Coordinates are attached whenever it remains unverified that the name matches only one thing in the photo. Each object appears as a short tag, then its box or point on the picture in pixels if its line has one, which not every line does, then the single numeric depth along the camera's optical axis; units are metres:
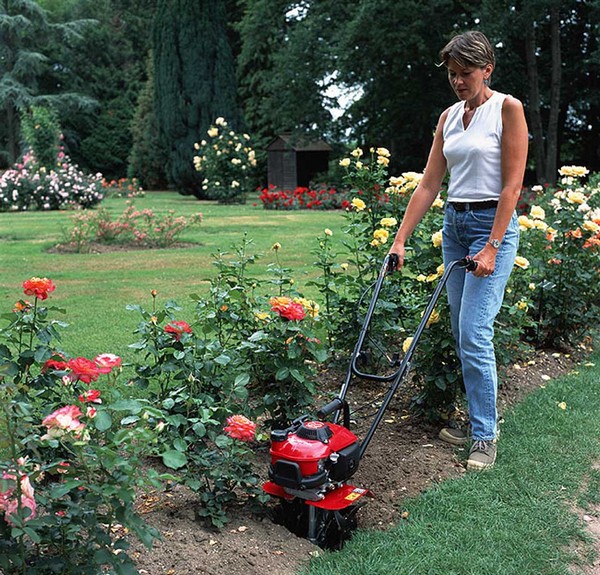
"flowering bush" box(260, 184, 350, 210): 19.48
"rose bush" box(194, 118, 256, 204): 22.53
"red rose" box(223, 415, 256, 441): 2.86
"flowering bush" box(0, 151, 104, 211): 19.30
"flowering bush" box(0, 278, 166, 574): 2.13
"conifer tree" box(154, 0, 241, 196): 26.38
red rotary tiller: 2.88
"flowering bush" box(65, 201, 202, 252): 11.77
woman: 3.37
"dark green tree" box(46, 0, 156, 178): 38.88
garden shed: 25.70
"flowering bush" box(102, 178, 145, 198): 26.05
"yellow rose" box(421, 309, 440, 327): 4.05
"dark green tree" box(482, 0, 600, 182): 17.98
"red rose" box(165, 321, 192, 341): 3.39
